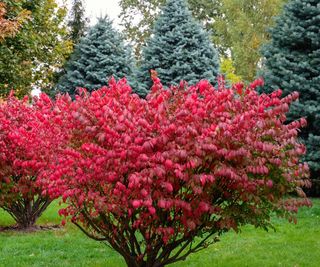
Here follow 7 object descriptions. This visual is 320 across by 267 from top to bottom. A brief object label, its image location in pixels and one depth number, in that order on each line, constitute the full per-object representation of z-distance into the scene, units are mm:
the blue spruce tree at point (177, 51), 20172
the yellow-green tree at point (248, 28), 29469
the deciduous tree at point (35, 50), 21203
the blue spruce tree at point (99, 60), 22953
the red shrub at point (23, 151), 8273
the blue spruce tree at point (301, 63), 14430
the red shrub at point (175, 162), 5016
